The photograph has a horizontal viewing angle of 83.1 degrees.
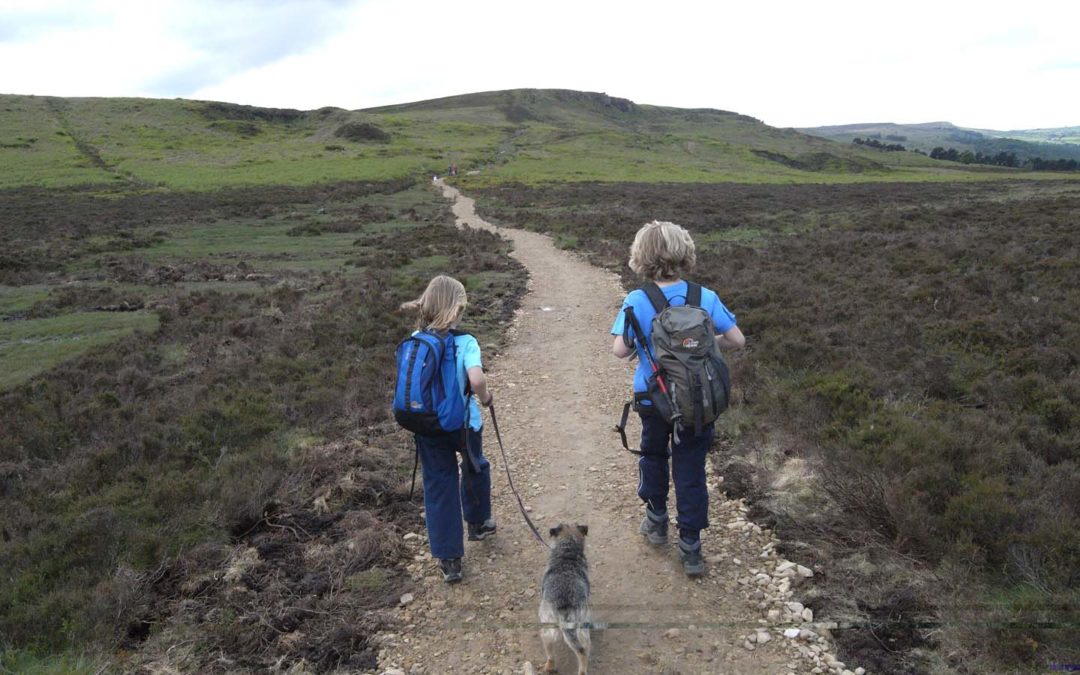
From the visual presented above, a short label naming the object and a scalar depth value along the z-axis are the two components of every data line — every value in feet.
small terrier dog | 11.60
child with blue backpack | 13.69
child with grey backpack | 13.05
